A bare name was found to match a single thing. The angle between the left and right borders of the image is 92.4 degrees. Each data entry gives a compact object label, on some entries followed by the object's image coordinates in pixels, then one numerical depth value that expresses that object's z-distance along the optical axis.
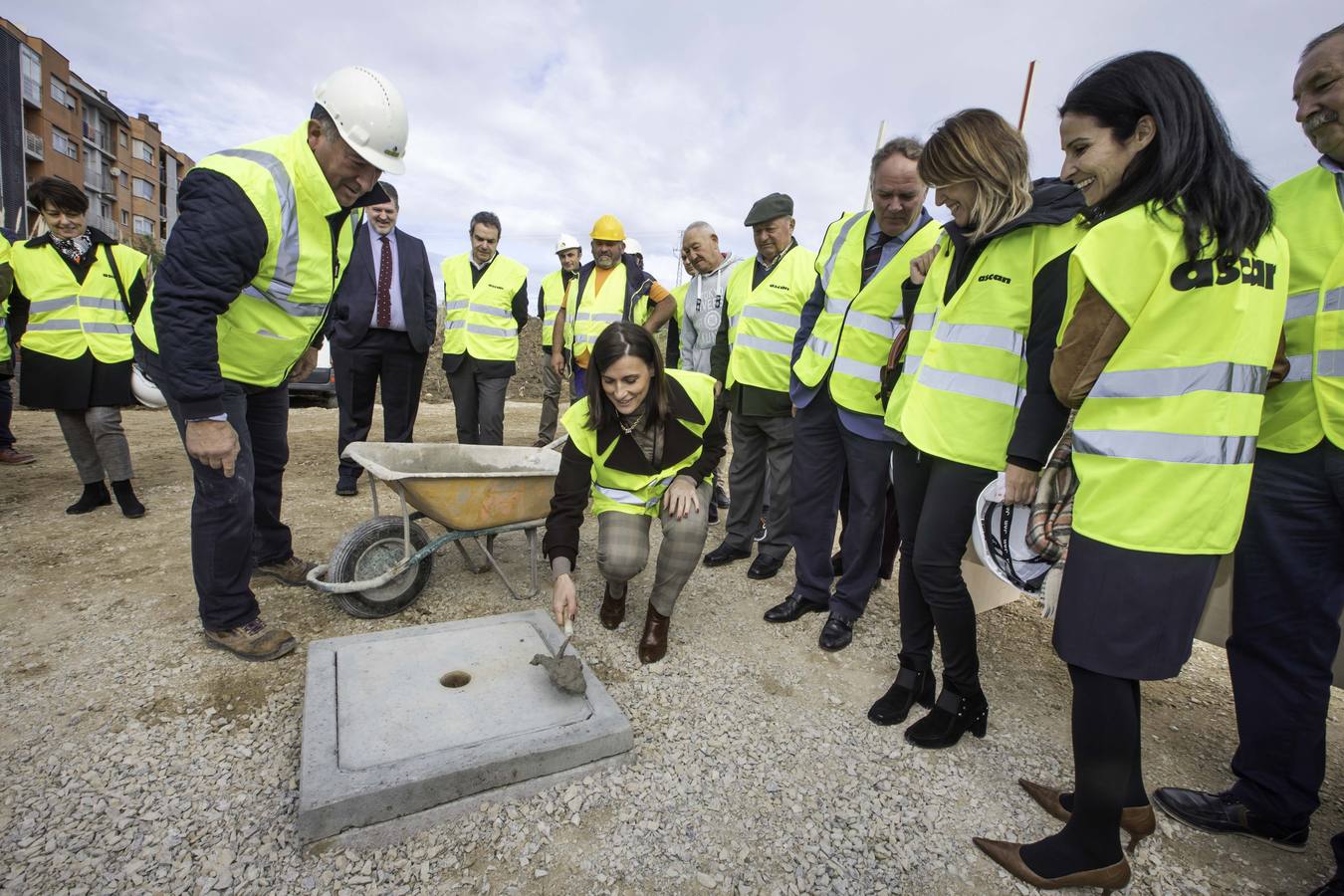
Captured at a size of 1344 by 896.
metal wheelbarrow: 2.73
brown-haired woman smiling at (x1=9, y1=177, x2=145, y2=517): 3.86
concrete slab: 1.75
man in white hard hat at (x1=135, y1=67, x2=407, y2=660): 2.08
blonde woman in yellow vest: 1.86
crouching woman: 2.60
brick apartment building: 21.41
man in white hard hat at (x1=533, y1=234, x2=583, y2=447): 6.30
